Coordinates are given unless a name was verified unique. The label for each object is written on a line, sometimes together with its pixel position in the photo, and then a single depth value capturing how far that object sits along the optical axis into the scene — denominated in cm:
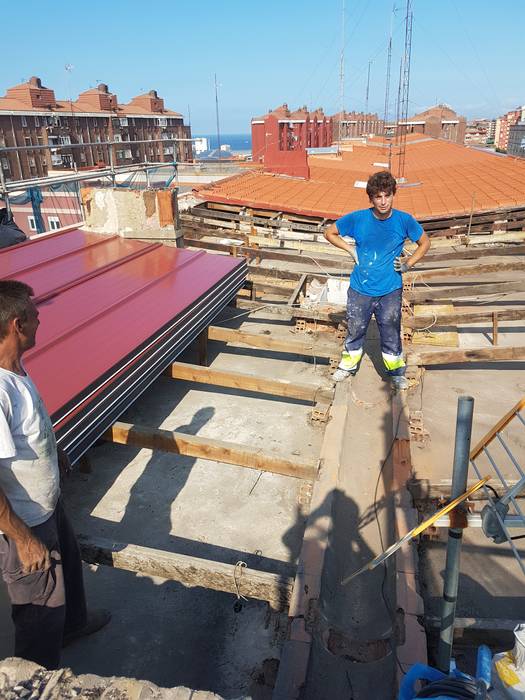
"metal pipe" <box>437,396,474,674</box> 191
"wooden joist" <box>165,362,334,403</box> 473
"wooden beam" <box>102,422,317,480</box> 374
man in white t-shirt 219
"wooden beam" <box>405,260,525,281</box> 749
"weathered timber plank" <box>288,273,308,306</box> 696
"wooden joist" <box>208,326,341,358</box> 564
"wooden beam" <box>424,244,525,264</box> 851
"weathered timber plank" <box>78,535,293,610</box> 286
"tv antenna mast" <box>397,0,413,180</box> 1588
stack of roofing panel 378
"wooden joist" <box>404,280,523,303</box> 679
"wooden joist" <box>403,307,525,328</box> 628
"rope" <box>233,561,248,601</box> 286
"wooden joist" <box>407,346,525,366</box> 523
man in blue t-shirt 460
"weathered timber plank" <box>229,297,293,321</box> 668
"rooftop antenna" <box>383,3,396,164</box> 2892
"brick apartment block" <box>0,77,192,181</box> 5225
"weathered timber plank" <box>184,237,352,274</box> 869
